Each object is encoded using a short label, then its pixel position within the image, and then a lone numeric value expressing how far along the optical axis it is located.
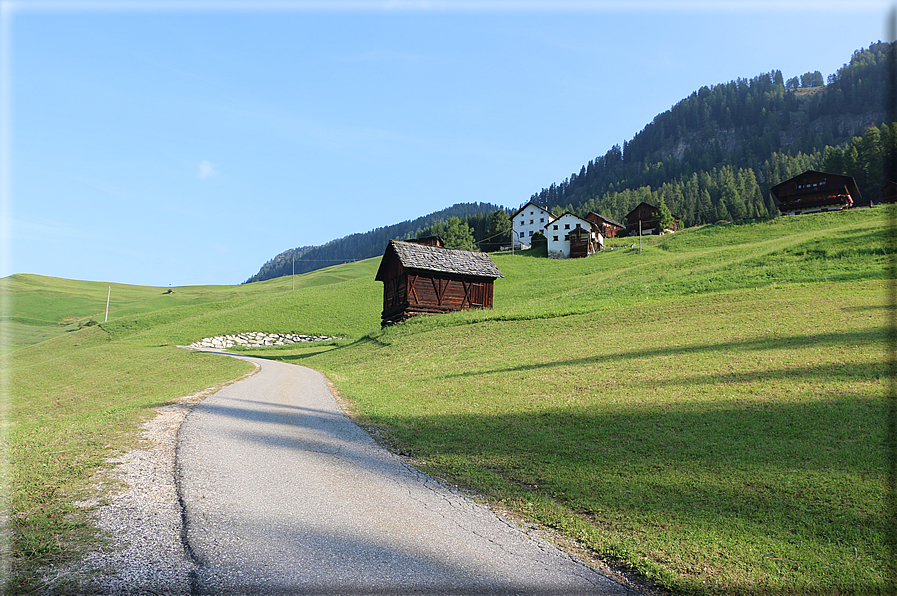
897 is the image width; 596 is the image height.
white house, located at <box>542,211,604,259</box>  98.46
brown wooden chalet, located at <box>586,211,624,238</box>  119.50
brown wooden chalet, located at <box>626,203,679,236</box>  120.99
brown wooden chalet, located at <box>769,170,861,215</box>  85.81
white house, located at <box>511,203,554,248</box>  127.00
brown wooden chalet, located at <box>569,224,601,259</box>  95.00
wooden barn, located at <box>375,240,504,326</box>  43.19
